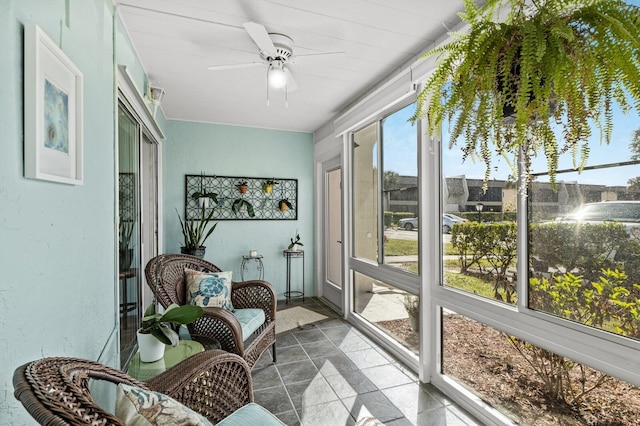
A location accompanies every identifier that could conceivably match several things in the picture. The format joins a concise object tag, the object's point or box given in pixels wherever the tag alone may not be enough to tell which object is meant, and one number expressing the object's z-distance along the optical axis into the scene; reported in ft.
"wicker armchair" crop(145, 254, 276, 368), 6.76
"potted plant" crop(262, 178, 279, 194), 14.23
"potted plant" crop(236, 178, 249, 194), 13.86
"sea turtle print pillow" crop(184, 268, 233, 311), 7.89
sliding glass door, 6.77
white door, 13.65
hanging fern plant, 2.50
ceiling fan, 6.86
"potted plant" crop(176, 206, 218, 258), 12.23
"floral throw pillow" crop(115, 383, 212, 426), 2.46
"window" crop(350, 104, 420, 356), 8.71
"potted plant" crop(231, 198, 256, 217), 13.75
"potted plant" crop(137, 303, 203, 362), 5.07
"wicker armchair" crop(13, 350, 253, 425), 1.92
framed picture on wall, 2.71
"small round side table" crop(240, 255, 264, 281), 13.97
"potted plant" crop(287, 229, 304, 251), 14.60
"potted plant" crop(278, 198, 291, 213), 14.48
